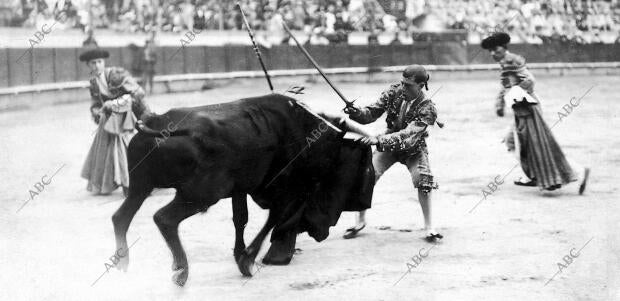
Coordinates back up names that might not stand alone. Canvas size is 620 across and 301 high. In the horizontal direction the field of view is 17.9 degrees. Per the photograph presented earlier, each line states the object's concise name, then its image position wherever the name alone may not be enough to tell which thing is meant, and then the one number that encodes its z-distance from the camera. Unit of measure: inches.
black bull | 401.7
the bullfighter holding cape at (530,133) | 653.3
